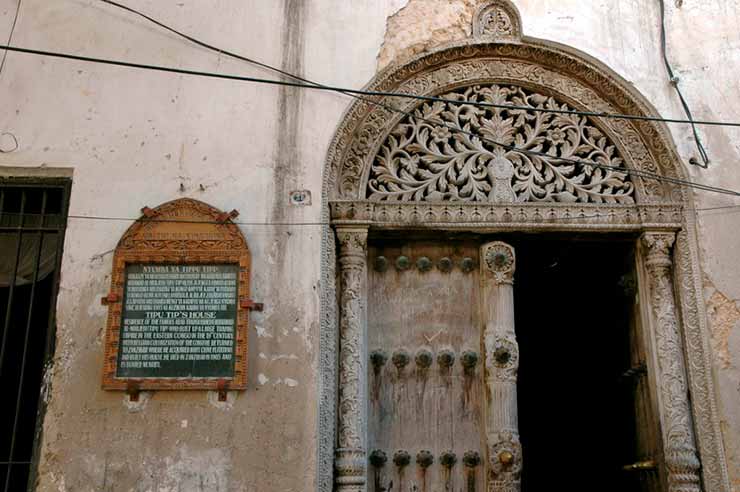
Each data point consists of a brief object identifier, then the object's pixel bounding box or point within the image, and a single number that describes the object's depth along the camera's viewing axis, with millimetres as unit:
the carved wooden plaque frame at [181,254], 5516
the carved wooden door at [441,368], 5875
